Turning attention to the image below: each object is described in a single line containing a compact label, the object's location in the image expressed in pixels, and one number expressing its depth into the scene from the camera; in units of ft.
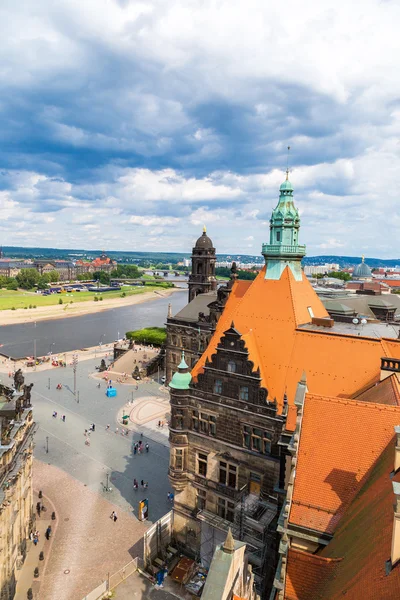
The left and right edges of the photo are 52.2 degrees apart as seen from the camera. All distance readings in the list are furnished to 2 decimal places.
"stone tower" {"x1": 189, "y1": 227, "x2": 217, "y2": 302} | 256.17
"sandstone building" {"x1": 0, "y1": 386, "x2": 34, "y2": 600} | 81.18
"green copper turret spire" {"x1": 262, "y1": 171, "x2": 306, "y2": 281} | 112.98
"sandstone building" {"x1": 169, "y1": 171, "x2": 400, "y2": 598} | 88.07
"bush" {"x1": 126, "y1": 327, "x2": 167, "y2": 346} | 318.04
